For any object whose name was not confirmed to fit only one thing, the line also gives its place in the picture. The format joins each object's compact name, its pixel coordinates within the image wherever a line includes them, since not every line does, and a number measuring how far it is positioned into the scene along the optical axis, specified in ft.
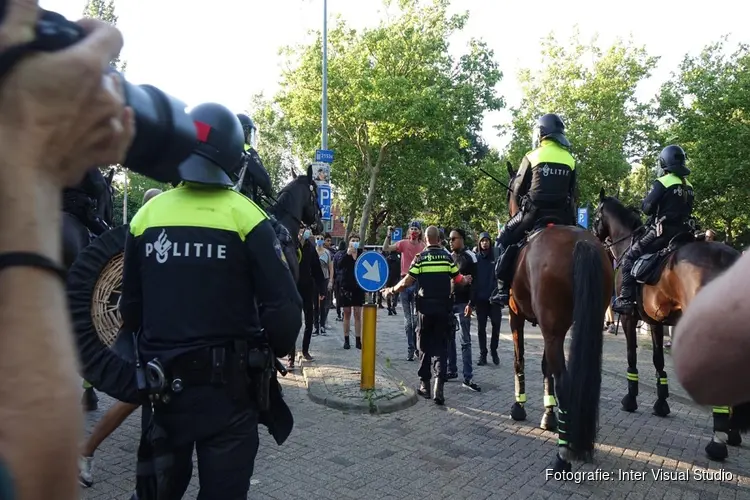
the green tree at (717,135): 71.15
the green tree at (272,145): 164.55
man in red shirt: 33.26
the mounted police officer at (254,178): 20.58
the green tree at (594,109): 107.45
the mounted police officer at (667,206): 21.35
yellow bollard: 23.73
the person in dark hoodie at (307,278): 29.25
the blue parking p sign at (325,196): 44.47
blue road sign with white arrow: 25.03
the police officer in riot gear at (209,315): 8.34
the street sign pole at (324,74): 65.77
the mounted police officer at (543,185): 20.48
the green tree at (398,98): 95.76
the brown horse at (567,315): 15.70
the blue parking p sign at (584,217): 56.65
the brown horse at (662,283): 18.03
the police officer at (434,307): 24.03
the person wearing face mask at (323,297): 42.50
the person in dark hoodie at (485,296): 31.76
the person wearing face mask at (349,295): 35.42
